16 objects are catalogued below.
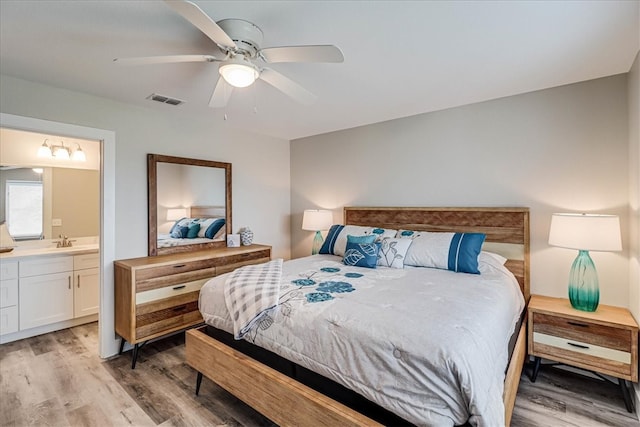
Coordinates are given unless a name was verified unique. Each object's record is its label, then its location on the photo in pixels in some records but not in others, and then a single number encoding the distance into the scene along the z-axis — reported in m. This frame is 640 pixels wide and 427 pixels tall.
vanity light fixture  3.79
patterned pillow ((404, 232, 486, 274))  2.60
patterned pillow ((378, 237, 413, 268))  2.82
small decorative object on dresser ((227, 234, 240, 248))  3.77
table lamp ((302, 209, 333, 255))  3.96
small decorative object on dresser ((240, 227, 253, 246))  3.93
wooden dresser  2.65
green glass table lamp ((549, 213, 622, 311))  2.12
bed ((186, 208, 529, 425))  1.24
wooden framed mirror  3.20
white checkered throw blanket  1.87
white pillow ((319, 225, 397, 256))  3.24
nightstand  2.04
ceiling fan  1.52
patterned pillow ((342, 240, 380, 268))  2.83
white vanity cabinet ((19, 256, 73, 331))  3.17
